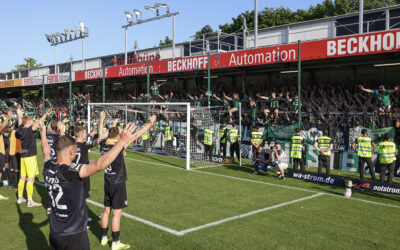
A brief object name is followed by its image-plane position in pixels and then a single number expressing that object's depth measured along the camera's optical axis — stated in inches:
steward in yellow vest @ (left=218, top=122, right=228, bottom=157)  695.1
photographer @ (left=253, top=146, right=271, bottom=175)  546.3
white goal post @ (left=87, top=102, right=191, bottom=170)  772.6
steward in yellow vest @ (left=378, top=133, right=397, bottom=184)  457.4
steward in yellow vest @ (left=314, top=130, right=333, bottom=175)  519.8
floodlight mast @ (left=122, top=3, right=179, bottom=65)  1103.6
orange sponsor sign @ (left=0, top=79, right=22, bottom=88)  1503.2
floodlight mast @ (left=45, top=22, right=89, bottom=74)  1514.6
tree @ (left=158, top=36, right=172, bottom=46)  2838.1
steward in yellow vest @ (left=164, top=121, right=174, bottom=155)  774.5
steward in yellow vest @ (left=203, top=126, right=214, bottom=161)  675.6
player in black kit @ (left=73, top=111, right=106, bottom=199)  265.4
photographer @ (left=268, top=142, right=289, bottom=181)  510.6
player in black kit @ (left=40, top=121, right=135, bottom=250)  152.2
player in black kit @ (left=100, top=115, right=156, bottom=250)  241.4
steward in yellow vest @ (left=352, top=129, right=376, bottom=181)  487.5
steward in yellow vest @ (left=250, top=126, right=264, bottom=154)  606.2
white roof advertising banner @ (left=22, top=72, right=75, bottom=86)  1273.4
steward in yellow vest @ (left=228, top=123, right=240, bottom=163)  652.7
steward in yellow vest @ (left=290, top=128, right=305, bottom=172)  537.0
